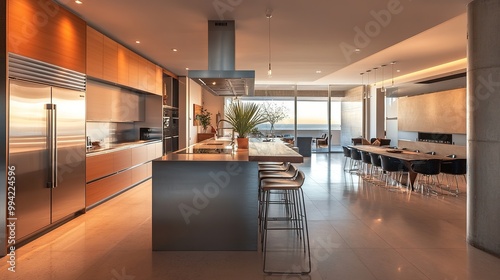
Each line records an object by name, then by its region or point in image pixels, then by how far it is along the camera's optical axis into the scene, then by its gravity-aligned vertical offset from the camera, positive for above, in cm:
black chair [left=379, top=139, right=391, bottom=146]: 1183 -24
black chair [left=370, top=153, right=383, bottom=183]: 730 -53
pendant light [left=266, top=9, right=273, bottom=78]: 453 +164
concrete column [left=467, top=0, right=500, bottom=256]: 351 +10
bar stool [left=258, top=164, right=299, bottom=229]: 375 -47
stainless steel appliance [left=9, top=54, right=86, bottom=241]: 350 -8
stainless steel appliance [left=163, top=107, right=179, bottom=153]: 912 +16
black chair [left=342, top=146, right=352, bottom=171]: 921 -44
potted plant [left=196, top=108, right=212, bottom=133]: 1202 +59
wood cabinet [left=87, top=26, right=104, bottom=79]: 504 +125
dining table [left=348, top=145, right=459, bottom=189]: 632 -39
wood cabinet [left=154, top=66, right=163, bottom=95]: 838 +135
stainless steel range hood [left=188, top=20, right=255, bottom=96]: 493 +126
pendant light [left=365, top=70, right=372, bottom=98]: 1316 +194
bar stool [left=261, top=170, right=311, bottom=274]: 302 -88
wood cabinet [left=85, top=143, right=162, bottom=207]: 516 -65
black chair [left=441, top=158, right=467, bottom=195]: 636 -59
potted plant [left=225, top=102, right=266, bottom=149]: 438 +22
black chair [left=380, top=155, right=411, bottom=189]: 671 -58
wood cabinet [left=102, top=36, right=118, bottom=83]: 555 +125
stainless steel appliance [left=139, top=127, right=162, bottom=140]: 820 +4
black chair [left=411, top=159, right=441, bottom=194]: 617 -58
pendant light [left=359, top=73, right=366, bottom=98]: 1309 +210
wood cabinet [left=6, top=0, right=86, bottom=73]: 347 +118
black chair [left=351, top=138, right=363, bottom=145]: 1166 -20
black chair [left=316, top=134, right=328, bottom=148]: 1459 -30
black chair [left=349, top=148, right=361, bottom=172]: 851 -48
